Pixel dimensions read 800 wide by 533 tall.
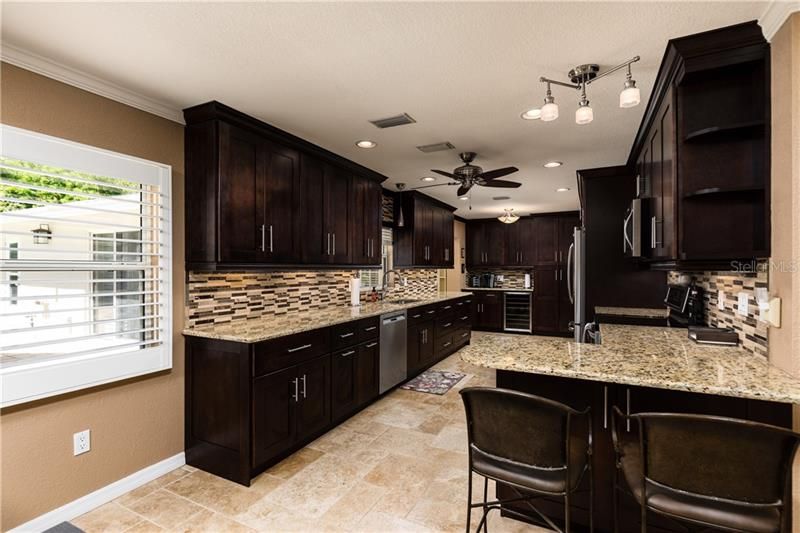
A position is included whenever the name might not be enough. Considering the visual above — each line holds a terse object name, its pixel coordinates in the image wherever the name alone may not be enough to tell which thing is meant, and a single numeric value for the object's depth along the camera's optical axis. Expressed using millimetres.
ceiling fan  3748
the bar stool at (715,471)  1271
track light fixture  1848
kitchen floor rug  4531
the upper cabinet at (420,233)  5742
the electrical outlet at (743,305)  2225
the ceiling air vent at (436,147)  3572
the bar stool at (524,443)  1567
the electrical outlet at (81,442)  2268
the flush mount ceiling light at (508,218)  6309
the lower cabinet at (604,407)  1828
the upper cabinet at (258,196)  2756
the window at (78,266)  2027
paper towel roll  4672
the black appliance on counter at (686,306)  3047
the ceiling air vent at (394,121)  2939
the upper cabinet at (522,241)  8070
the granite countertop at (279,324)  2656
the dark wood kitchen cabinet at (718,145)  1910
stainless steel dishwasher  4152
